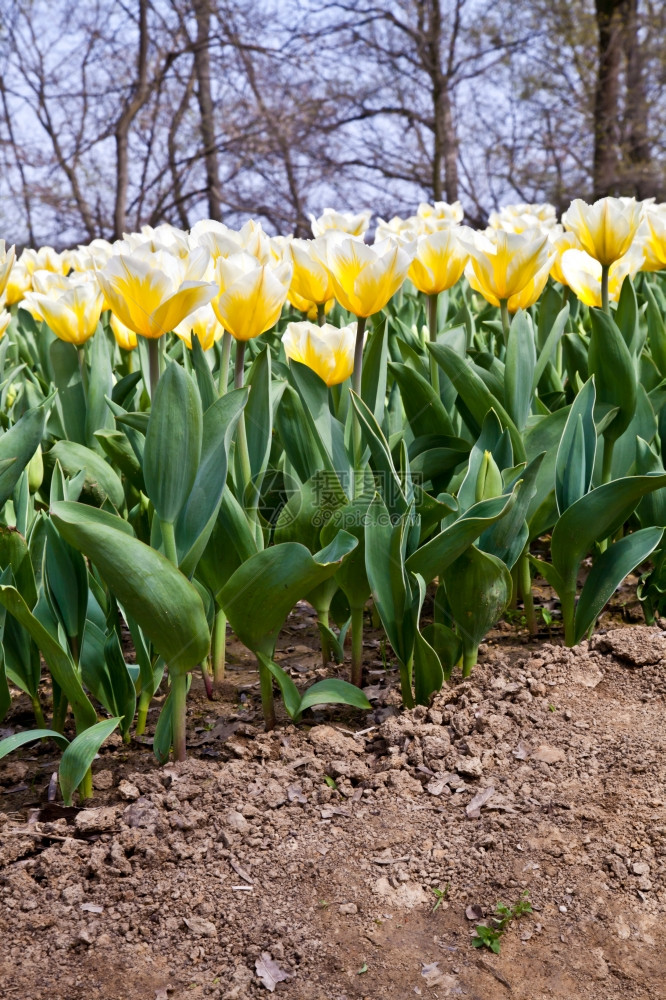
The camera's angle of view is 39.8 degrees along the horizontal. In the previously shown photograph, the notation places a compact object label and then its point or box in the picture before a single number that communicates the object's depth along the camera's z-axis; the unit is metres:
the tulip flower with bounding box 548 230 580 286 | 2.80
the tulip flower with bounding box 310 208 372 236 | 3.07
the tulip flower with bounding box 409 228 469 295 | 2.35
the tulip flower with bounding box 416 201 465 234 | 3.75
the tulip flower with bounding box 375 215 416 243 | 2.97
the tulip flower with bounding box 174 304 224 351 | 2.10
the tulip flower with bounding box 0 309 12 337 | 2.20
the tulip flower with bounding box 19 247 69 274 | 3.76
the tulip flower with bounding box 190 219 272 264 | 1.85
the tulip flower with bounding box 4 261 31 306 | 3.51
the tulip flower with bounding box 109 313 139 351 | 2.71
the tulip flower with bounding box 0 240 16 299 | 1.99
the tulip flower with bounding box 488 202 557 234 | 2.62
